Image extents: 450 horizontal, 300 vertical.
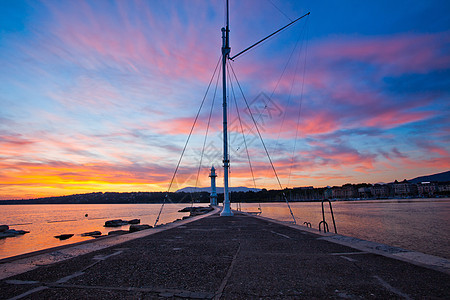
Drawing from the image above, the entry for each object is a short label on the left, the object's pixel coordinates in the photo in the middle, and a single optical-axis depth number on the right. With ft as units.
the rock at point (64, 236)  113.72
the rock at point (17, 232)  127.13
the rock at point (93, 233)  115.24
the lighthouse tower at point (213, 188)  334.69
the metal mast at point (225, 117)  74.23
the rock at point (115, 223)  164.94
